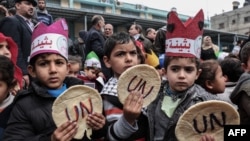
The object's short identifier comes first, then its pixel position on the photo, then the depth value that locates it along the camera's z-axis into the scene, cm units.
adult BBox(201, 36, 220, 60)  536
